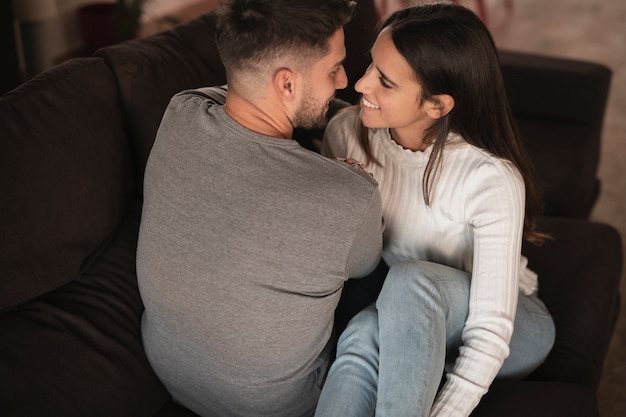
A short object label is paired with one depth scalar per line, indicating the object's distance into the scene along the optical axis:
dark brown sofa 1.37
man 1.19
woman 1.29
